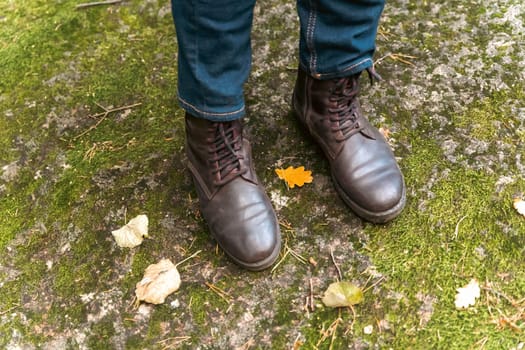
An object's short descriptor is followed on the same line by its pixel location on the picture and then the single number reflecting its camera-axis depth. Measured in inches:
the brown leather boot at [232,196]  50.4
